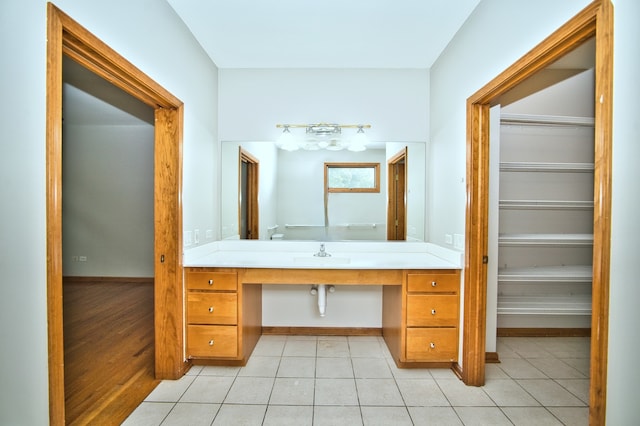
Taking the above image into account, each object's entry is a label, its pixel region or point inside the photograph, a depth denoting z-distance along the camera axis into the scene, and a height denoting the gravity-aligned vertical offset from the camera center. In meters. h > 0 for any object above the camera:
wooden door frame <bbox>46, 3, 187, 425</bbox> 1.14 +0.10
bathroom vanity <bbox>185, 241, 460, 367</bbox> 2.21 -0.68
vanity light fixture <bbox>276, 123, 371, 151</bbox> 2.81 +0.67
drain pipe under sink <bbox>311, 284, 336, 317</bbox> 2.59 -0.78
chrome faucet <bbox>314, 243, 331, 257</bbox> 2.72 -0.41
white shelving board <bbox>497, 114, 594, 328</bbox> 2.79 -0.03
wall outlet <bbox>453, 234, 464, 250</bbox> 2.17 -0.24
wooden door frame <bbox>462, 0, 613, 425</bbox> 1.06 +0.13
